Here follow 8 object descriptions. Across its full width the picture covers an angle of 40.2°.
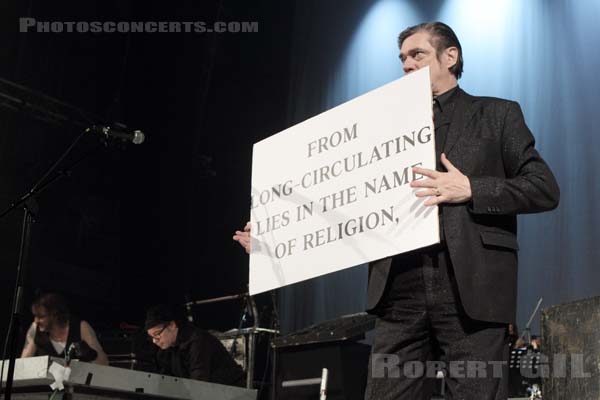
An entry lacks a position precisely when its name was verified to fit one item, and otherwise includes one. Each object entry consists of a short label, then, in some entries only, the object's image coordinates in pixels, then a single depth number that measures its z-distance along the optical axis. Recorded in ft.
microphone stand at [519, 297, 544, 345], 16.35
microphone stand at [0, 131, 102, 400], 10.23
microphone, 11.23
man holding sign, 5.74
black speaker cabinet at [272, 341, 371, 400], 14.12
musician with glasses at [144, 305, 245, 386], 16.88
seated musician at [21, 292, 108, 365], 17.08
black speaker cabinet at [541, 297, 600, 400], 6.64
